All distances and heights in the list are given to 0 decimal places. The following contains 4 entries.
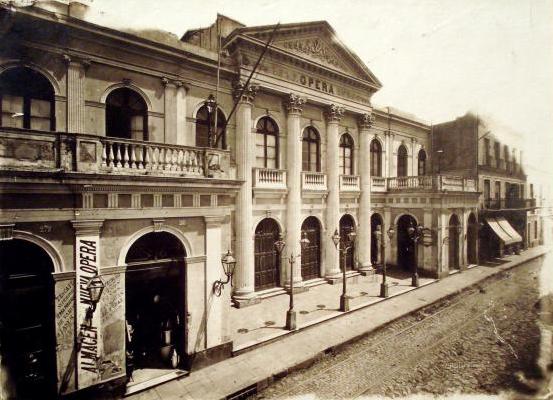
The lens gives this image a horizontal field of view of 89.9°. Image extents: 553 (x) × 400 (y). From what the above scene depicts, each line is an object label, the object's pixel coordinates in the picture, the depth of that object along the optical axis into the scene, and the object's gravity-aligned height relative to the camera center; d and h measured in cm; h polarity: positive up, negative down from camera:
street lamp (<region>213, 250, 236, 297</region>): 789 -209
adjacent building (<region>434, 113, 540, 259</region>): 2078 +249
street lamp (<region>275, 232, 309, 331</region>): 974 -415
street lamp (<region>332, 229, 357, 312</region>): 1134 -406
